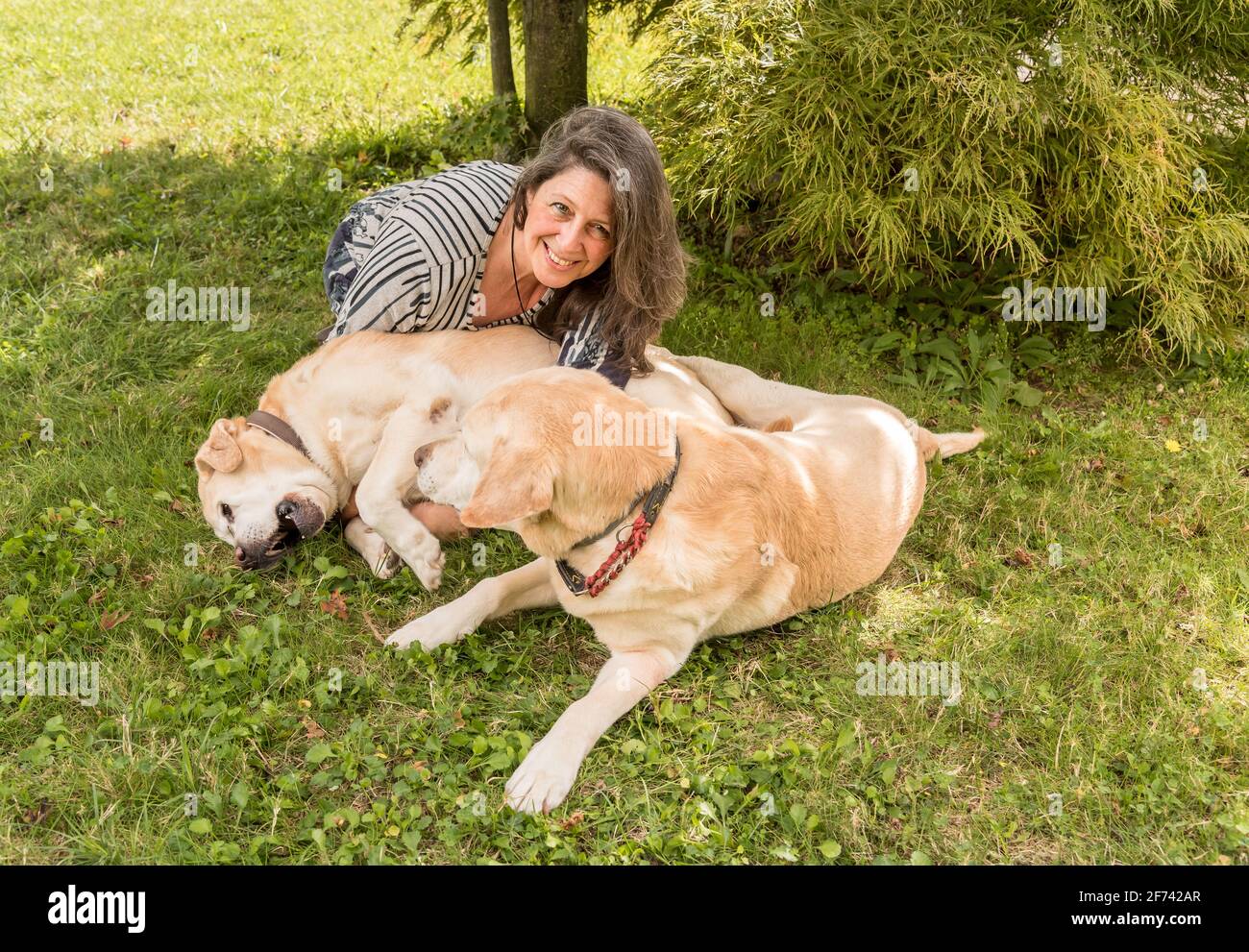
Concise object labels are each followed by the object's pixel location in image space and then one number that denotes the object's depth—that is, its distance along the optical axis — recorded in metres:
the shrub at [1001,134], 4.42
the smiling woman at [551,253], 3.79
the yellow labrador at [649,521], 2.83
